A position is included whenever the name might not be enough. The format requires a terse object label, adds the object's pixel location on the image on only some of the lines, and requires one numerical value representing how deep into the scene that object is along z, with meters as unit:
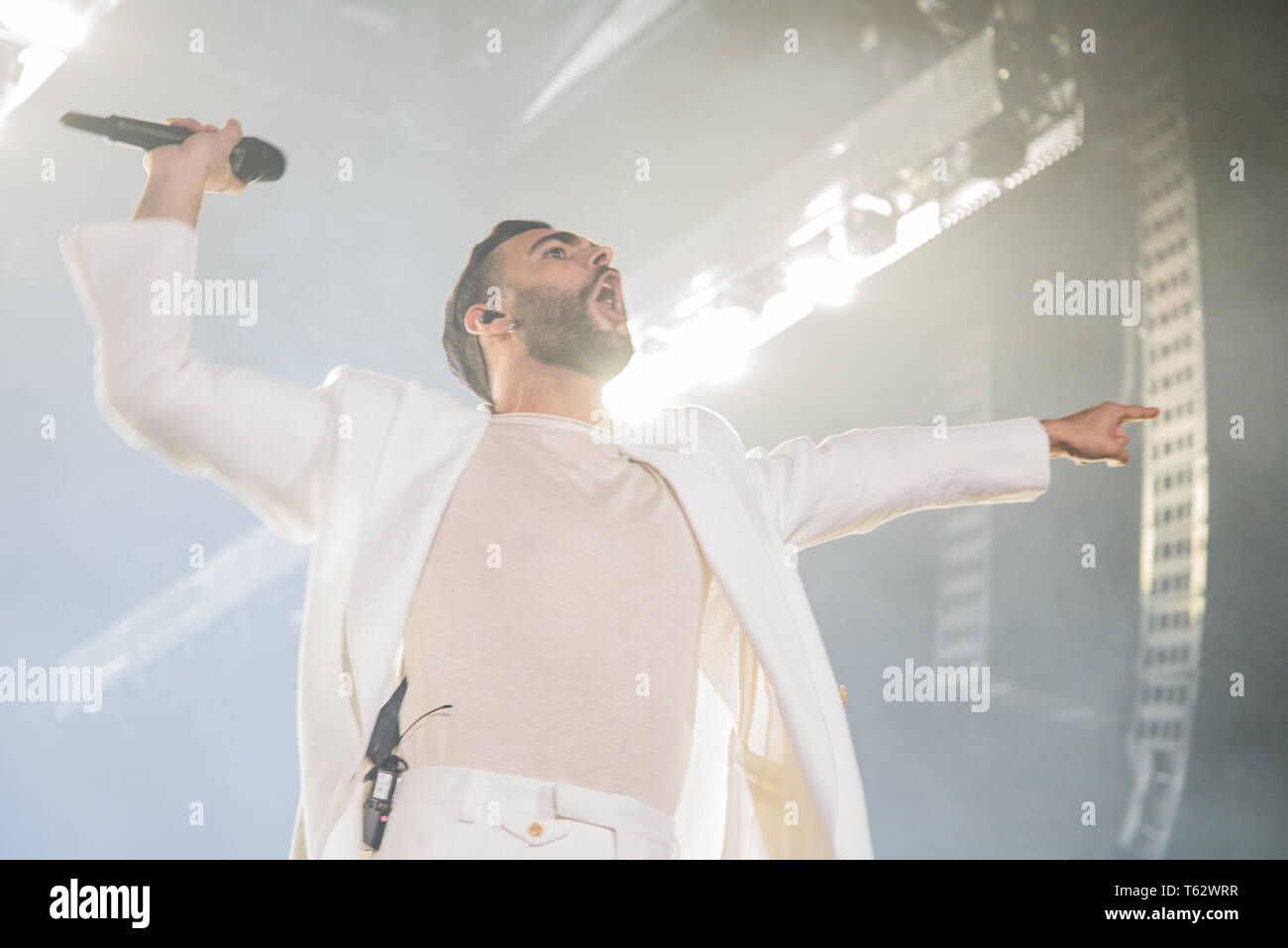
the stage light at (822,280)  2.98
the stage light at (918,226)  2.91
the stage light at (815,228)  2.89
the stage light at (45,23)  2.60
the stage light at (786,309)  3.04
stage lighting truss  2.79
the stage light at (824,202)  2.89
